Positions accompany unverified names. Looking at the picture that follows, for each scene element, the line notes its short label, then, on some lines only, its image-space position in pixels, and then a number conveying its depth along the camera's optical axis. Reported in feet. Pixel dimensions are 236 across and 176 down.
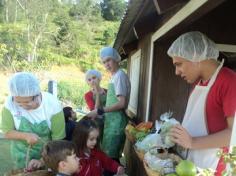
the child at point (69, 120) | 7.03
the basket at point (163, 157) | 4.47
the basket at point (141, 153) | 5.58
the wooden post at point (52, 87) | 12.12
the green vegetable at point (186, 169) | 3.66
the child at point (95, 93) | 9.67
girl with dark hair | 6.44
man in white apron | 4.11
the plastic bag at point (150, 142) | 5.28
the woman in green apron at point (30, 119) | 5.78
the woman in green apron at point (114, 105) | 8.69
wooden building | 7.47
